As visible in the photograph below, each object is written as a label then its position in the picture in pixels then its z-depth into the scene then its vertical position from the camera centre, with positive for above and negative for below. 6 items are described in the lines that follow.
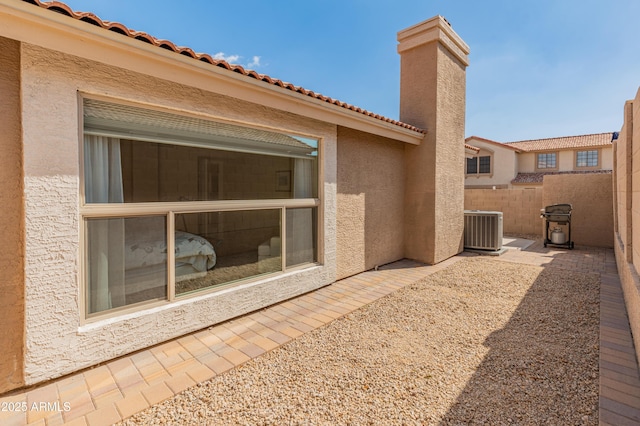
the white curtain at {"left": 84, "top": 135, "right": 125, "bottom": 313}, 3.32 -0.25
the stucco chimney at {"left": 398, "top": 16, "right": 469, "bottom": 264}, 7.93 +2.27
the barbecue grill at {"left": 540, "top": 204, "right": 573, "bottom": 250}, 10.54 -0.51
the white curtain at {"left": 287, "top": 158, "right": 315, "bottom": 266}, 5.57 -0.30
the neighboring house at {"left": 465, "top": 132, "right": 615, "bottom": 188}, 26.52 +4.37
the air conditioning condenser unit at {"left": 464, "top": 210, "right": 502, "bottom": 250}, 9.48 -0.78
